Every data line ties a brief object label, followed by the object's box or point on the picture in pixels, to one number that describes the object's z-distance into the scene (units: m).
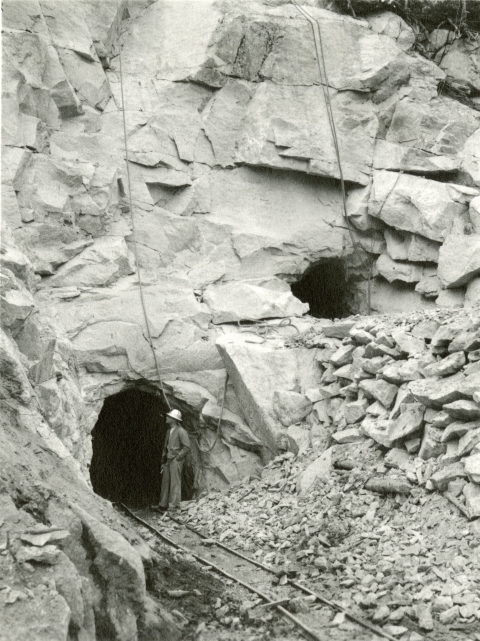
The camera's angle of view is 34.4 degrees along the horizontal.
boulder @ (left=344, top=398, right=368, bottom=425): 11.66
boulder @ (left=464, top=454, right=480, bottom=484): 8.71
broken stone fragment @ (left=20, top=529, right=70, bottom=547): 5.62
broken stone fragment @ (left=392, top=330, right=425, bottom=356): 11.23
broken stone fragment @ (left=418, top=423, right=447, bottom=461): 9.78
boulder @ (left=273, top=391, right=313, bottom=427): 12.70
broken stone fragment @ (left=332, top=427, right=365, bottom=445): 11.34
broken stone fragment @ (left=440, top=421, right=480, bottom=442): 9.41
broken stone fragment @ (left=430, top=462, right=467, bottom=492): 9.13
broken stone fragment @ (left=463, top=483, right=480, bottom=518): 8.62
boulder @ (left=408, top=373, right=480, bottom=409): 9.50
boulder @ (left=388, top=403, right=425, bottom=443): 10.24
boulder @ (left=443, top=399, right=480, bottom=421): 9.34
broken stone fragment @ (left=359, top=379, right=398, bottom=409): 11.17
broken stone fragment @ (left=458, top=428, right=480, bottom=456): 9.19
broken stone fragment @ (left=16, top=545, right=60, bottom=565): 5.48
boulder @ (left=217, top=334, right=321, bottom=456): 12.83
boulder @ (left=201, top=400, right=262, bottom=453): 13.38
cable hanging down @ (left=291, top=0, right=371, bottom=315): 15.84
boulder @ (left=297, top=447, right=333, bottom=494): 11.07
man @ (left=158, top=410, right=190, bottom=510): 12.76
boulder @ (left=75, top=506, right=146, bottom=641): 6.00
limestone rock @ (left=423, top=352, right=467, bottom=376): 10.09
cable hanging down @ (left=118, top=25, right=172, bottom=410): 13.57
